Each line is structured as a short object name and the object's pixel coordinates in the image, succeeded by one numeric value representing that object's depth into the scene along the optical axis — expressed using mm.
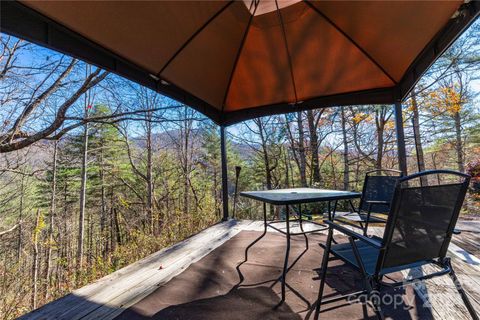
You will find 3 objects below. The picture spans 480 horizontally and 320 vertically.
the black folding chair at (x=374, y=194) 2421
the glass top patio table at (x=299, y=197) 1765
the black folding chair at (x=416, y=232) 1136
